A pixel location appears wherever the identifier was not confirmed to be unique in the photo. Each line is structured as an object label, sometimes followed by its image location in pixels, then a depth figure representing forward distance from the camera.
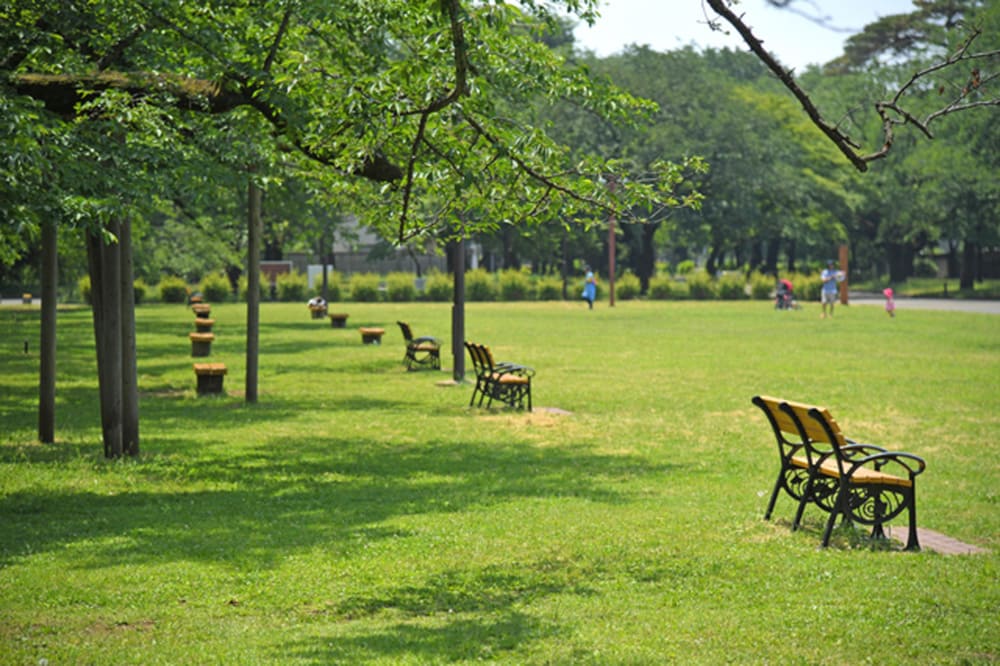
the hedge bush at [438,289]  69.94
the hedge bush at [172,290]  65.44
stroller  56.06
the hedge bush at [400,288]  68.69
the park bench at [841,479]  9.30
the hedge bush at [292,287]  68.91
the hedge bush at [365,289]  69.50
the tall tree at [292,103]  8.52
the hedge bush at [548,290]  70.62
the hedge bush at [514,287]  69.94
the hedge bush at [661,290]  72.25
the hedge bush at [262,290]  68.81
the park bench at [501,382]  18.83
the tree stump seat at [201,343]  29.03
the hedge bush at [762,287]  70.75
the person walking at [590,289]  60.45
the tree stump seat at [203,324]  32.81
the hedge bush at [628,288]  72.25
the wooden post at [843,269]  58.38
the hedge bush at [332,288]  69.38
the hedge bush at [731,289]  70.94
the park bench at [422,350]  26.63
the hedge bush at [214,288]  67.44
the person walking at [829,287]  48.97
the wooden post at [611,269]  63.81
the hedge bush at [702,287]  71.31
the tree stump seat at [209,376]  21.17
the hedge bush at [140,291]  64.62
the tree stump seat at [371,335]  33.62
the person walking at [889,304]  47.06
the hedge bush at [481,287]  69.81
